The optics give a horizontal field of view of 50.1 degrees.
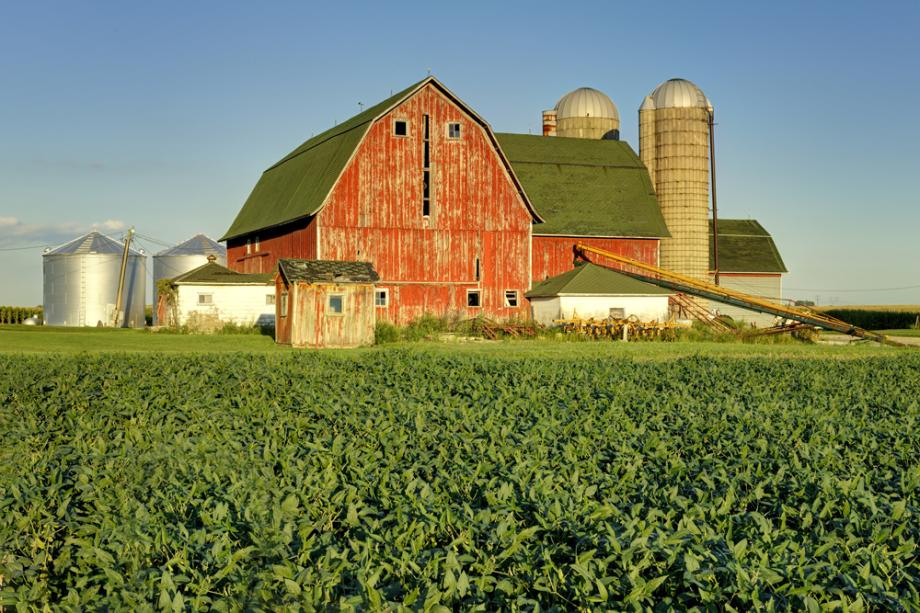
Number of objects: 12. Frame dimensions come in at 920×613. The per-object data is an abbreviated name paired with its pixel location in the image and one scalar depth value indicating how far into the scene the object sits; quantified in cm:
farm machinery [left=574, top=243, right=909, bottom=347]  3734
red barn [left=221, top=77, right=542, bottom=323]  3916
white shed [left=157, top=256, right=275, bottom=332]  4150
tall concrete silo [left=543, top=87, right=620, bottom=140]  5822
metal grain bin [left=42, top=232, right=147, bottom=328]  5931
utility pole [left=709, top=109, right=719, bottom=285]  5176
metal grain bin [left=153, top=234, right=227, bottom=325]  6294
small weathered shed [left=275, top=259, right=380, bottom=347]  3309
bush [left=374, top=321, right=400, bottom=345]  3528
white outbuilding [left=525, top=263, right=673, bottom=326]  3959
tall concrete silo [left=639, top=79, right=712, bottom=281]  5012
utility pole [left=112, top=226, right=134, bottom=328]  5820
